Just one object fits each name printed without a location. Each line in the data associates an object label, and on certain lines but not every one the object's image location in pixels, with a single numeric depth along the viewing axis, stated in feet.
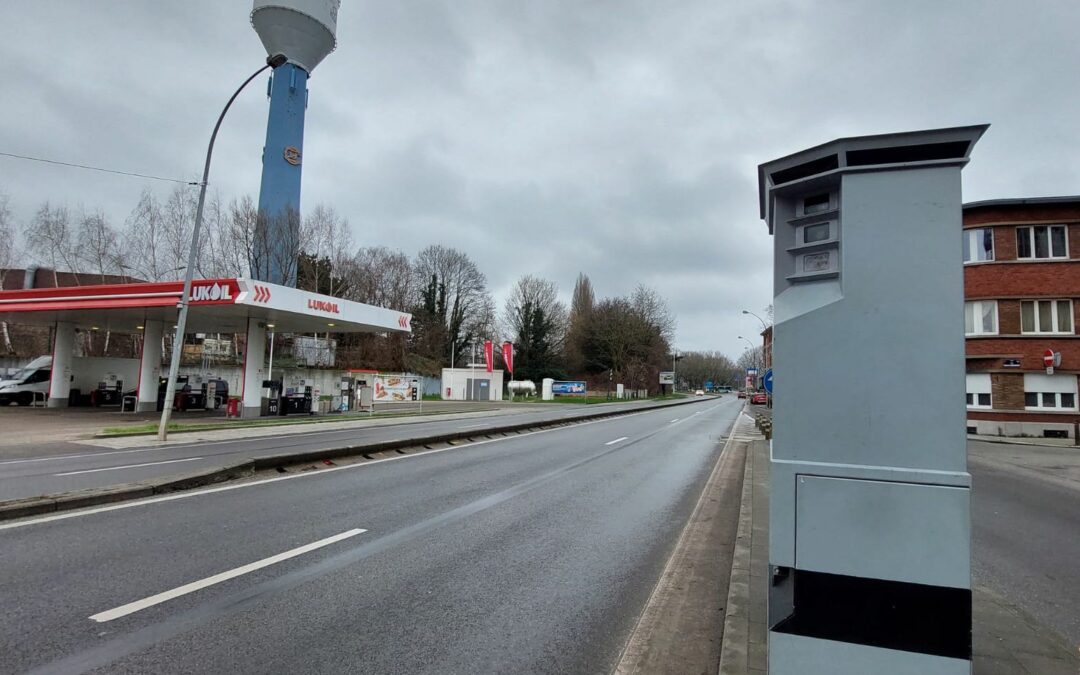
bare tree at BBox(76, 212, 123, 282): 142.61
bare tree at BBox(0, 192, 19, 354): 141.38
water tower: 143.54
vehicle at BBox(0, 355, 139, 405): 106.42
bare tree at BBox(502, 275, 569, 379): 245.65
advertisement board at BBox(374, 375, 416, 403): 153.89
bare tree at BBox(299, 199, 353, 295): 159.94
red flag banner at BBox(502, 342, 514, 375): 193.06
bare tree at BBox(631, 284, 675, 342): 258.16
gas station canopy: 74.28
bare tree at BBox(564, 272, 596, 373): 262.26
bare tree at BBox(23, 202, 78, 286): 143.33
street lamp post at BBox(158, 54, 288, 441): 51.98
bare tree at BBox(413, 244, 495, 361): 223.10
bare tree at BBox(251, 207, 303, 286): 140.87
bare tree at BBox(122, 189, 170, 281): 143.23
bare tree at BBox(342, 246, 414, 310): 187.83
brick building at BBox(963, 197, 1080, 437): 78.07
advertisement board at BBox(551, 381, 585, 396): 228.63
